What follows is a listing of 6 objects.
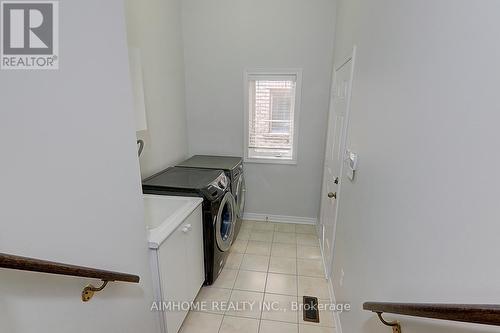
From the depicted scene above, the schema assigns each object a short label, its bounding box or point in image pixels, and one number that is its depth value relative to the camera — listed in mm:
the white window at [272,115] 3277
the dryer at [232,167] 2953
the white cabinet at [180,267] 1579
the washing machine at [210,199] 2154
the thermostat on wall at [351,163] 1674
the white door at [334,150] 2117
